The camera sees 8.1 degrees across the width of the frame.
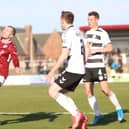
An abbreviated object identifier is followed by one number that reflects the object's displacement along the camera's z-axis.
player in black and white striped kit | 17.65
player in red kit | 17.32
